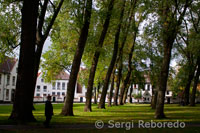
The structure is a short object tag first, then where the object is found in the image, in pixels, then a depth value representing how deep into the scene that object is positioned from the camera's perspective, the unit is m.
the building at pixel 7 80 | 63.97
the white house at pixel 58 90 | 108.88
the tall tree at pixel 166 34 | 19.38
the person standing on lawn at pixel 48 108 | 13.34
